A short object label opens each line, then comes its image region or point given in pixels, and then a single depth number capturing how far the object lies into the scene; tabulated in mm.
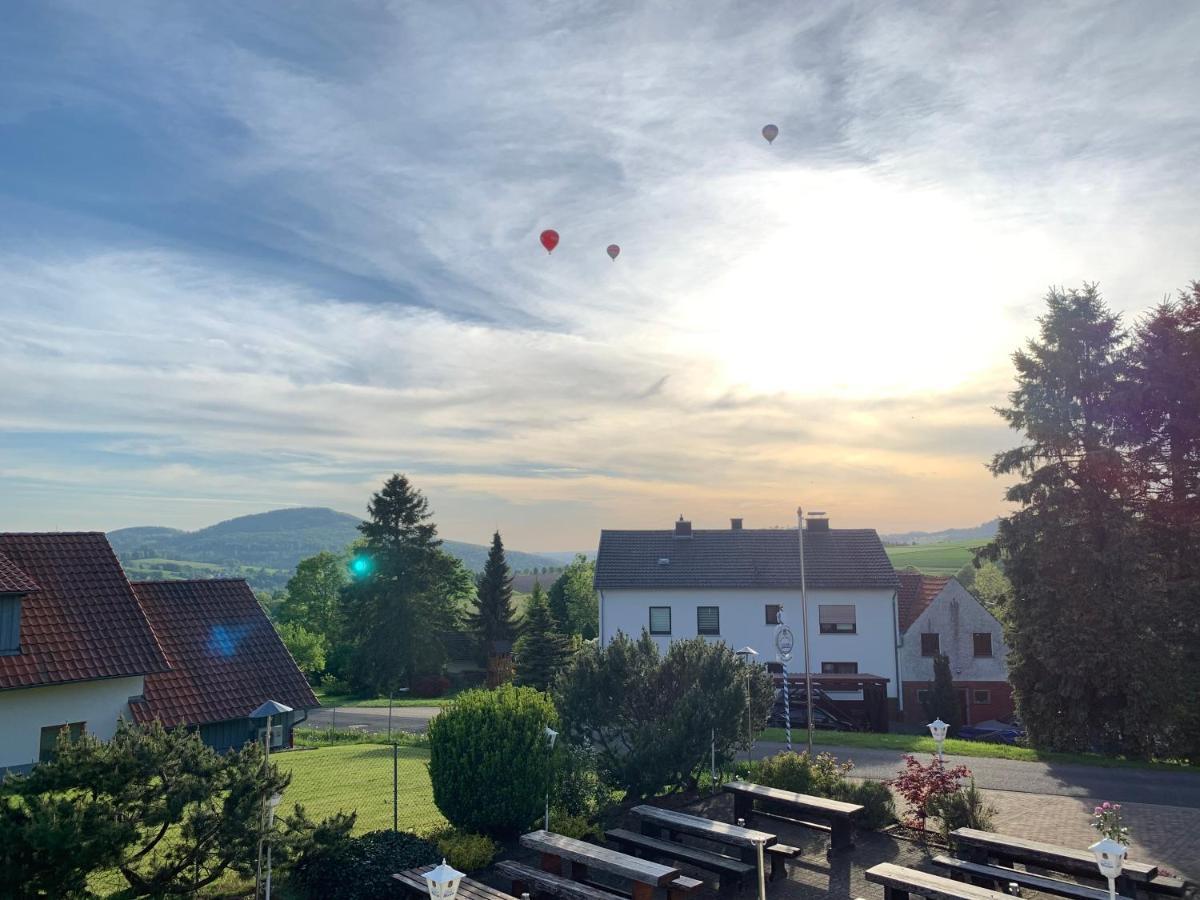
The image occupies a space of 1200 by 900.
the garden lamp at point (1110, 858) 8477
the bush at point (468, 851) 12148
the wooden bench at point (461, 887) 10086
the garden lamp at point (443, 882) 7996
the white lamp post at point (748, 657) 17414
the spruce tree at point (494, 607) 61250
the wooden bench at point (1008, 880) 10242
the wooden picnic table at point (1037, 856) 10609
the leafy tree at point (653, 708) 15875
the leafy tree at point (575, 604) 67188
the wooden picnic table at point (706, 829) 11655
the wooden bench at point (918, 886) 9672
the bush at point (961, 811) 13148
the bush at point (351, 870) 10805
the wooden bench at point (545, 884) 10378
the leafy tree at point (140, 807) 8375
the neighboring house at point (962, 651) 39250
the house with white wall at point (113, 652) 18578
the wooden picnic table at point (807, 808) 13234
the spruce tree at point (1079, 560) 23578
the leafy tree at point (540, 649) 47094
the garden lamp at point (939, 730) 14375
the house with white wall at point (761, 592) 37281
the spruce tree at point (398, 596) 53250
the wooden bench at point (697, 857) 11406
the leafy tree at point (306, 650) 57250
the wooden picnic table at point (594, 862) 10273
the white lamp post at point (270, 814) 9969
